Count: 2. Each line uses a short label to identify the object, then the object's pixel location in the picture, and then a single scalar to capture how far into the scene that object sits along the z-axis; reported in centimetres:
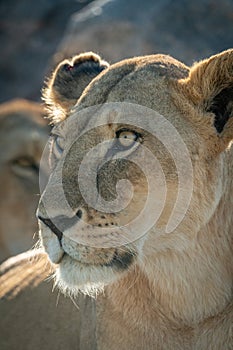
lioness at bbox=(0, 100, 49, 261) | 1320
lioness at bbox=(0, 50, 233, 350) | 562
